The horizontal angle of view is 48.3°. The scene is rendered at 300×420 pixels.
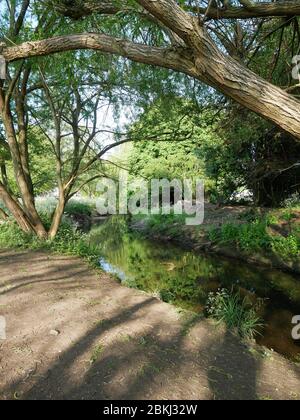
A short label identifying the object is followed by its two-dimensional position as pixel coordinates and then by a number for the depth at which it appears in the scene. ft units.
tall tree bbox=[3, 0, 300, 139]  9.66
